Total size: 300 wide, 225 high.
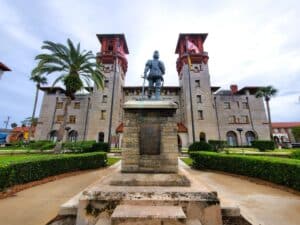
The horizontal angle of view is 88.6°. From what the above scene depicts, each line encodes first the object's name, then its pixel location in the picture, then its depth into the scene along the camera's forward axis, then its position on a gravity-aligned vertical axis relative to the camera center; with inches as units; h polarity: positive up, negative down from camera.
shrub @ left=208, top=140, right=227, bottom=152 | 1004.2 +25.4
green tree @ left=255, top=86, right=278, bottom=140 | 1320.1 +471.7
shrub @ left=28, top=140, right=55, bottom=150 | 856.2 +1.2
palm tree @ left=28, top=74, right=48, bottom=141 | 1323.0 +578.4
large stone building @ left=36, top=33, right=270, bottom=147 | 1162.0 +342.7
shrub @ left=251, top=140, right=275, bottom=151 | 973.8 +19.7
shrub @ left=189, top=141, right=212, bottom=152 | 628.5 +6.3
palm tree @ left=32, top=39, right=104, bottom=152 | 665.0 +366.5
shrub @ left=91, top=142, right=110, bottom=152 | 753.6 -1.5
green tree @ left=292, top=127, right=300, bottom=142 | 1394.4 +151.3
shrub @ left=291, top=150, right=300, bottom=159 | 393.9 -14.4
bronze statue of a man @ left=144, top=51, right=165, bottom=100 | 271.4 +130.6
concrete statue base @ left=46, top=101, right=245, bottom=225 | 128.0 -41.4
